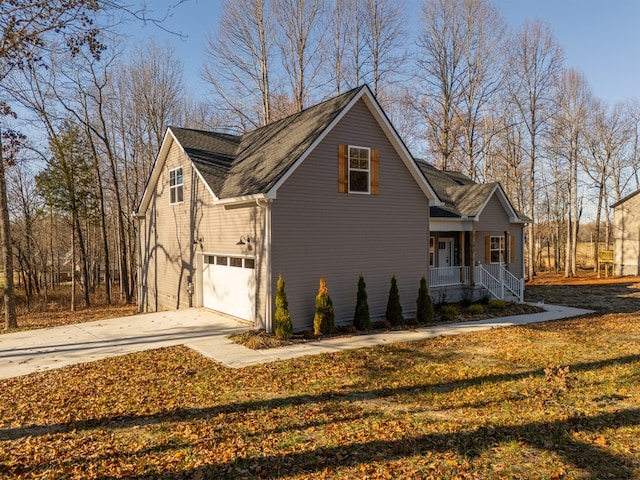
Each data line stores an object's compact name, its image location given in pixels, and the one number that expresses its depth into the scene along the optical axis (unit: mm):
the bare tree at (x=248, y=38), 24109
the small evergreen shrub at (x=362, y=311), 12781
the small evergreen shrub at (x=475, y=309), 15688
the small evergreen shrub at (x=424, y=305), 14211
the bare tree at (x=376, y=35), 25828
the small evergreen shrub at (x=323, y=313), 12016
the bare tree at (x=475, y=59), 26688
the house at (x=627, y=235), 29266
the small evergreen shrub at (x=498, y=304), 16375
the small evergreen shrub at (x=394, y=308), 13625
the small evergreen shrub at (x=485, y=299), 17422
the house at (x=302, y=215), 12172
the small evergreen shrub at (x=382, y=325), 13188
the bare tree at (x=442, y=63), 27047
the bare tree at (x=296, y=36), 24672
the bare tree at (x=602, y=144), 34094
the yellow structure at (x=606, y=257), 29641
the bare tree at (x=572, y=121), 32094
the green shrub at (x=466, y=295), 17536
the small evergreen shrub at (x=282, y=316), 11383
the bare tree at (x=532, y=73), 29219
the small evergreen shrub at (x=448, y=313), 14915
